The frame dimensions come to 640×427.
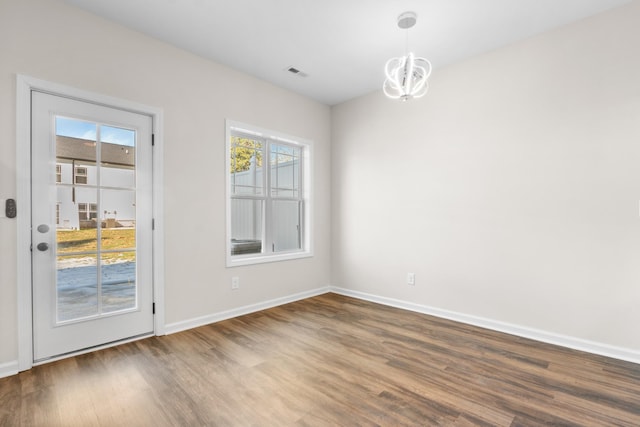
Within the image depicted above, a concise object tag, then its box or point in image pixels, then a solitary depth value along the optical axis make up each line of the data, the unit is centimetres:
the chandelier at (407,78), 229
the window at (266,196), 378
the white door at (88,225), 236
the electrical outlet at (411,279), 371
